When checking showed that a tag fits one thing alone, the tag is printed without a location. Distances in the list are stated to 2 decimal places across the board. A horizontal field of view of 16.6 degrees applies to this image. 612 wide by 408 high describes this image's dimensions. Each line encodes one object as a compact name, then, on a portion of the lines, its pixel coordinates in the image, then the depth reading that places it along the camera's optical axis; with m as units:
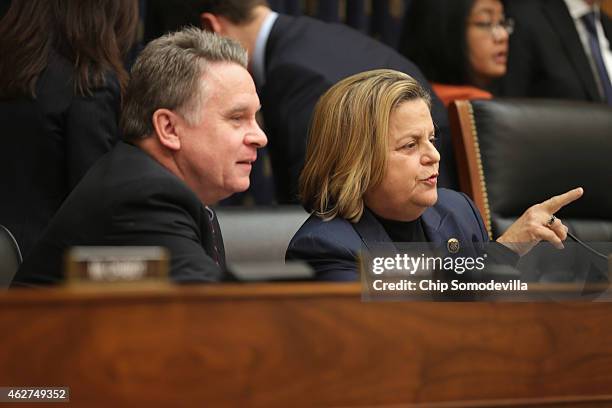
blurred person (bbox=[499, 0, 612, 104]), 7.11
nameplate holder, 2.46
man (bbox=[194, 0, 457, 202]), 5.50
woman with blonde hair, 3.93
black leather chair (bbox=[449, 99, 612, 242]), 5.81
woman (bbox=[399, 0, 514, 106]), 6.34
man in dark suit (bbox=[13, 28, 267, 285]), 3.47
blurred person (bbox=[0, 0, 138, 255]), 4.66
